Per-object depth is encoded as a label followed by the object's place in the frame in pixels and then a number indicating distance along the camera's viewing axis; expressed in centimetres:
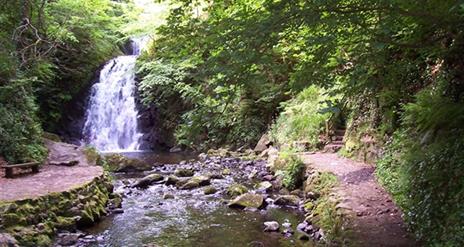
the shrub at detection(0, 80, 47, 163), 1041
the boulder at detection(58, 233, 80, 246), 646
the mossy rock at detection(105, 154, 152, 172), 1347
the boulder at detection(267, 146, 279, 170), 1200
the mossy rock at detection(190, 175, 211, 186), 1088
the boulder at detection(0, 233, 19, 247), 560
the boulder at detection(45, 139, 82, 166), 1109
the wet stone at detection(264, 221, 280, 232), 702
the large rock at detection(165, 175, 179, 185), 1119
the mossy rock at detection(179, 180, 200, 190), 1060
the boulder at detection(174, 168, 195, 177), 1227
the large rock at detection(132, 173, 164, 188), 1102
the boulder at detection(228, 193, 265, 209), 850
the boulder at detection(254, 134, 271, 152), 1533
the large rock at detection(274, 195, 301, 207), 852
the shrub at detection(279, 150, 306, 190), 965
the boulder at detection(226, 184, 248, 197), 960
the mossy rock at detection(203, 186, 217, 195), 1000
